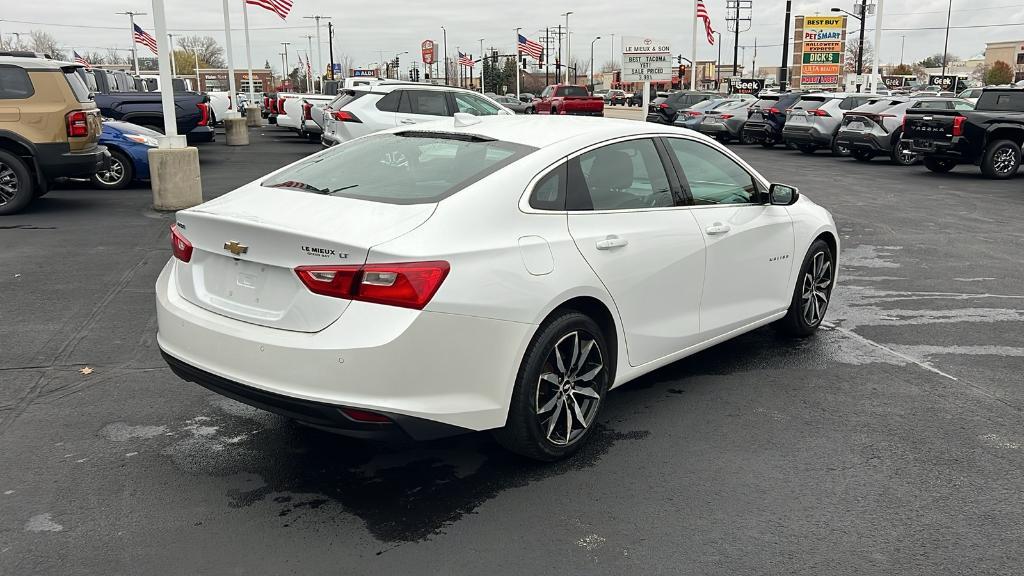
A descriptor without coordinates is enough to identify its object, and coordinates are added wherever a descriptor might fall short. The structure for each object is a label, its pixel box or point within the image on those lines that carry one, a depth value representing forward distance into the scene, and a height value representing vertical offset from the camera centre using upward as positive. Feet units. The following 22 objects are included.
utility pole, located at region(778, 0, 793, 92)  133.08 +2.95
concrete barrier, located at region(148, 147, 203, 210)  39.55 -4.16
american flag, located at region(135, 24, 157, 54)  150.71 +7.42
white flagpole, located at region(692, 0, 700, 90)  166.52 +3.23
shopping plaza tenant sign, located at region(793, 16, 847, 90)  157.48 +4.39
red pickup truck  138.21 -3.40
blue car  47.60 -3.65
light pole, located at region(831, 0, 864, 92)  181.06 +12.53
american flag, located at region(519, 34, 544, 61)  187.21 +6.54
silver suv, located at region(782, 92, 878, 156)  80.69 -3.73
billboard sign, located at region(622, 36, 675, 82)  98.48 +1.96
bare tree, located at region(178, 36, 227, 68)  442.09 +17.22
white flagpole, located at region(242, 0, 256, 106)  120.16 +4.34
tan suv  36.29 -1.74
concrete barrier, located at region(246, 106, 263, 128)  126.33 -4.89
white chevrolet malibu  11.44 -2.78
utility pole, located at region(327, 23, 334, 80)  296.83 +14.82
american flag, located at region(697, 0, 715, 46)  149.89 +10.42
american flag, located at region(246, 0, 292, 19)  99.81 +8.43
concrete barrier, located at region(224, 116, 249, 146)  89.25 -4.72
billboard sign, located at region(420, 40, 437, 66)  227.55 +7.86
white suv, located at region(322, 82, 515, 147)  55.57 -1.59
